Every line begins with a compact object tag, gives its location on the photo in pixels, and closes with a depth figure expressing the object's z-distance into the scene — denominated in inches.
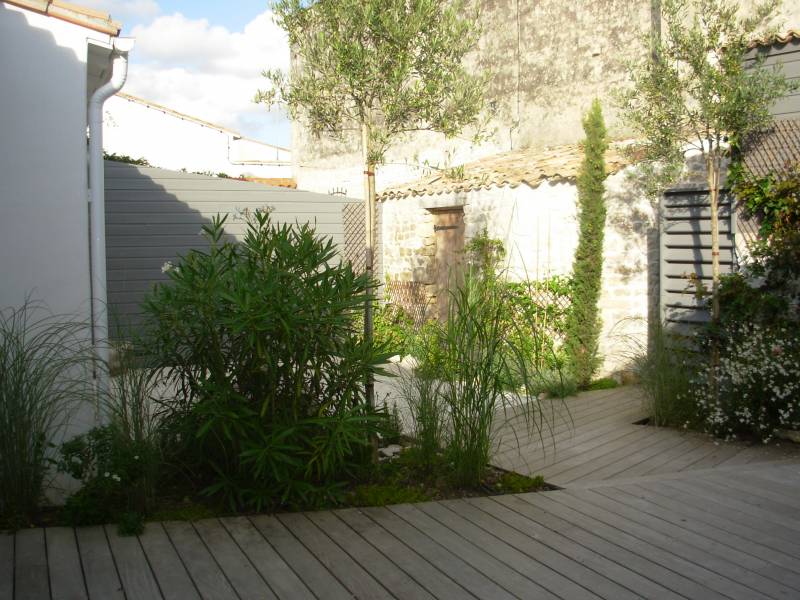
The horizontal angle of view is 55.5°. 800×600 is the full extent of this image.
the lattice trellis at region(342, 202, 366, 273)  486.6
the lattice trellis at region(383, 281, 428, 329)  458.6
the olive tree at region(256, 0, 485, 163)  193.5
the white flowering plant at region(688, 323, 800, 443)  224.7
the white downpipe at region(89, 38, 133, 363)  169.2
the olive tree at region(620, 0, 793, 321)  249.8
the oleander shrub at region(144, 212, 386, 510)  154.7
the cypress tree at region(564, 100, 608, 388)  343.0
